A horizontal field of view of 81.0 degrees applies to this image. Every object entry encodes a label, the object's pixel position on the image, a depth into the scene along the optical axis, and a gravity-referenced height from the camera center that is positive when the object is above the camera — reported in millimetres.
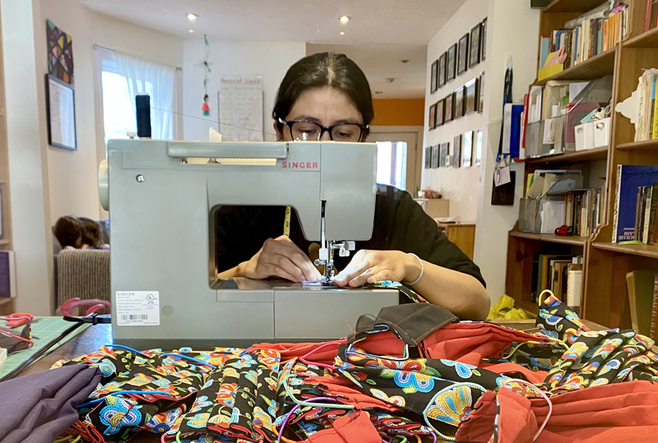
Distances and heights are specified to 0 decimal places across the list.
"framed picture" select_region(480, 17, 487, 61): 3035 +1249
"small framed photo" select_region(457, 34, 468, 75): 3463 +1291
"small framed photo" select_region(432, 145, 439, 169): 4441 +461
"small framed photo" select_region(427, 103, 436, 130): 4532 +932
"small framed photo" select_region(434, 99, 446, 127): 4180 +931
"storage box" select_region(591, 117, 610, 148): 1820 +321
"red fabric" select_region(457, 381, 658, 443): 444 -258
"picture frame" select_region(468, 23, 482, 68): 3162 +1262
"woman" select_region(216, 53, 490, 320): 872 -129
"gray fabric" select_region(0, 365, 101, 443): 399 -243
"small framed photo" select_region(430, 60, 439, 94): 4395 +1383
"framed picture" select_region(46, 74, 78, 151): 3180 +669
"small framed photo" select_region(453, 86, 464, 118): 3564 +891
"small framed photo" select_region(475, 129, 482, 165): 3180 +427
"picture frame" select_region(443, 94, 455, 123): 3844 +889
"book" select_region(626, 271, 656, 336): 1749 -455
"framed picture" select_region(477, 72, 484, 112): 3085 +838
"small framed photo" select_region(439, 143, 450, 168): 4094 +449
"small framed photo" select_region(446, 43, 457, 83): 3781 +1344
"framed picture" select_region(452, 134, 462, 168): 3664 +431
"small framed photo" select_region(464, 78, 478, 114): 3227 +867
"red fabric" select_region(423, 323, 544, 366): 591 -230
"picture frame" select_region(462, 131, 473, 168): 3372 +432
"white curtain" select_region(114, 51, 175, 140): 4355 +1271
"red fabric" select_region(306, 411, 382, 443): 439 -276
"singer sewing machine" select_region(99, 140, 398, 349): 759 -152
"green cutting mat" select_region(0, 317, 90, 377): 689 -310
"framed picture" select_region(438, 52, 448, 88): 4094 +1368
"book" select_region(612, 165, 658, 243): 1718 +56
